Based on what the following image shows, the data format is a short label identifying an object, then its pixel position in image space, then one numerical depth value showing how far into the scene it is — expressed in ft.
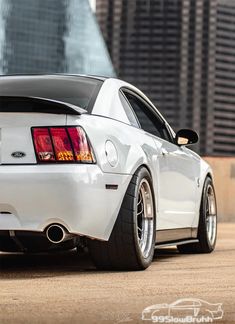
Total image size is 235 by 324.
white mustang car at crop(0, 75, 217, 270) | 23.26
